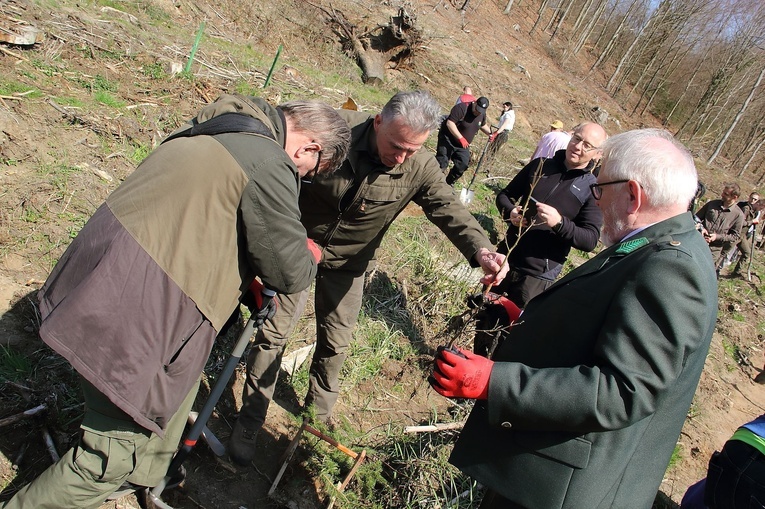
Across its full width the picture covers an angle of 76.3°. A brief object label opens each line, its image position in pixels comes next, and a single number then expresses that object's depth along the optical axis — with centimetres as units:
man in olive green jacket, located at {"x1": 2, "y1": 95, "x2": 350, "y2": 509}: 168
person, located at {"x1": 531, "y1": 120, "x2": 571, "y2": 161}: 654
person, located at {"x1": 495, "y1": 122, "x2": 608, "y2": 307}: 372
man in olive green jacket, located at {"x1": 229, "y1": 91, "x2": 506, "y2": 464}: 268
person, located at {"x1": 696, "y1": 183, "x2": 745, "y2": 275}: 848
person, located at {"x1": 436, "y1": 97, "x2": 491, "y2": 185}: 809
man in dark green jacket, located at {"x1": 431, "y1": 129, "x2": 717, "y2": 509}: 144
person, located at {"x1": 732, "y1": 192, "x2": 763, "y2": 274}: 1006
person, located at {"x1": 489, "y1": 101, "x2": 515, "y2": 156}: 1055
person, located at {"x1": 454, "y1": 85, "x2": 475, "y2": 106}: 856
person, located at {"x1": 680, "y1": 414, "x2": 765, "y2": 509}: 246
